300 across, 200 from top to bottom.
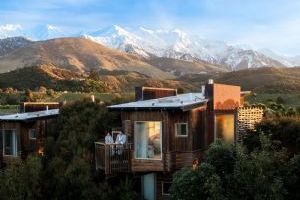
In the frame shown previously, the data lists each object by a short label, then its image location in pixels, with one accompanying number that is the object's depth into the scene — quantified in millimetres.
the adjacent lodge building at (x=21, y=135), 24418
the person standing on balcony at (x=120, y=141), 19791
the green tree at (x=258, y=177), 13796
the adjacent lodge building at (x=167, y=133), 19278
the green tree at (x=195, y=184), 15261
